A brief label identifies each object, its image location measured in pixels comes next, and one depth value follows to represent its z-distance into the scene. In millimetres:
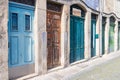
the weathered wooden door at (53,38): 3763
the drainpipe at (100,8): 6034
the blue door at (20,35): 2967
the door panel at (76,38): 4548
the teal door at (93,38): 5689
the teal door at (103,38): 6583
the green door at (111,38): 7217
